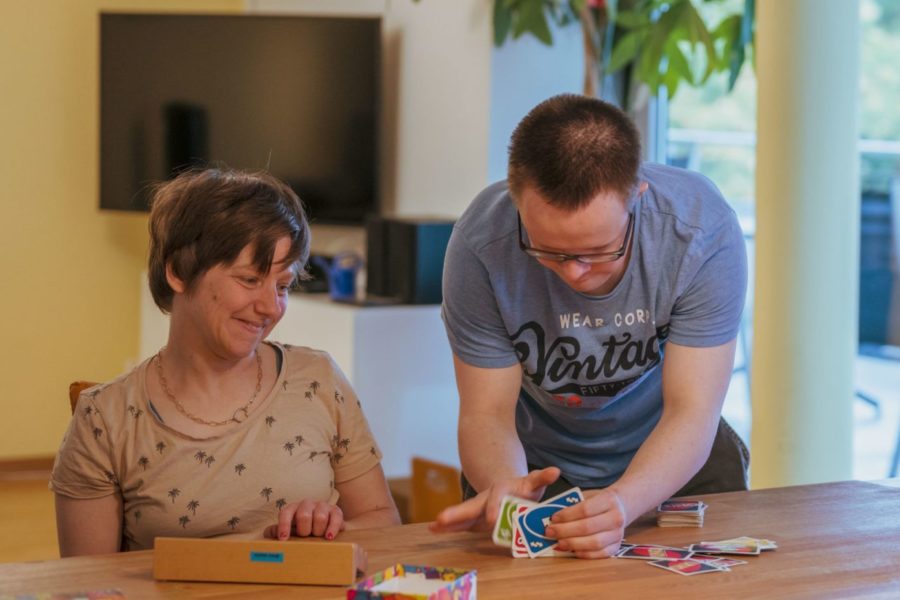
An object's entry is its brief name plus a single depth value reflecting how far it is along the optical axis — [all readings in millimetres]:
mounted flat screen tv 5622
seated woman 2696
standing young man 2611
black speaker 5039
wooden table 2426
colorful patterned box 2284
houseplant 4369
